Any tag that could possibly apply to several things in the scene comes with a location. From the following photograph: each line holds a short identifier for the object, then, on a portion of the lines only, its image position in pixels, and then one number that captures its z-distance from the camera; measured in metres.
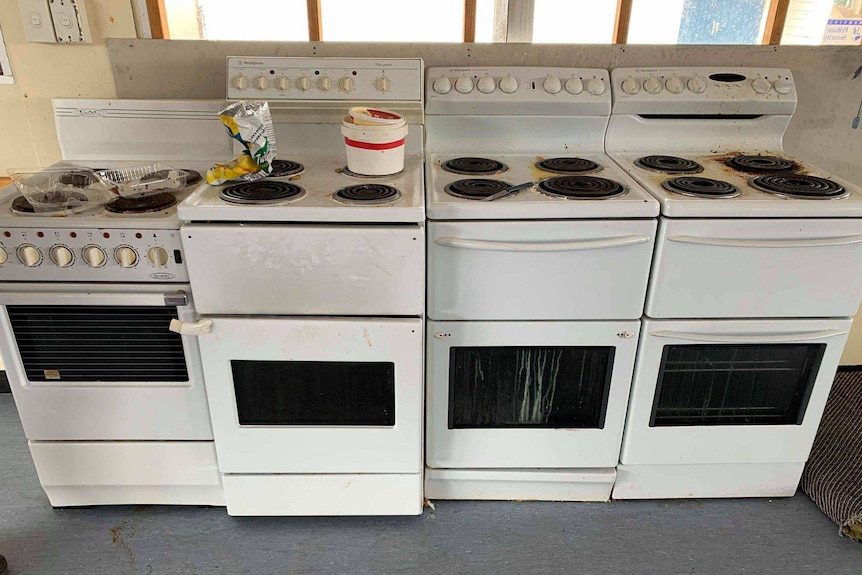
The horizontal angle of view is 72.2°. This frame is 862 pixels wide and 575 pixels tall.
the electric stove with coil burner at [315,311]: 1.30
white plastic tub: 1.50
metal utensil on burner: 1.40
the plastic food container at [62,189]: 1.41
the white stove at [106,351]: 1.33
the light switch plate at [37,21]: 1.73
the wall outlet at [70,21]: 1.73
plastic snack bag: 1.43
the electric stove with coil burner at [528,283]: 1.38
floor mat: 1.63
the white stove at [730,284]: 1.40
